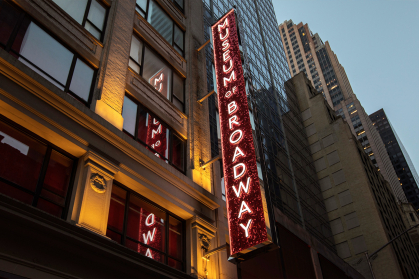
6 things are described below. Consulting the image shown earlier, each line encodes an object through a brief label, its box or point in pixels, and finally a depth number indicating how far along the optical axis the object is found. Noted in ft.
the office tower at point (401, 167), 548.31
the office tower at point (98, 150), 28.17
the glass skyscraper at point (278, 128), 119.34
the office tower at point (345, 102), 484.74
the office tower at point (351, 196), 126.62
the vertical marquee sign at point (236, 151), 39.96
